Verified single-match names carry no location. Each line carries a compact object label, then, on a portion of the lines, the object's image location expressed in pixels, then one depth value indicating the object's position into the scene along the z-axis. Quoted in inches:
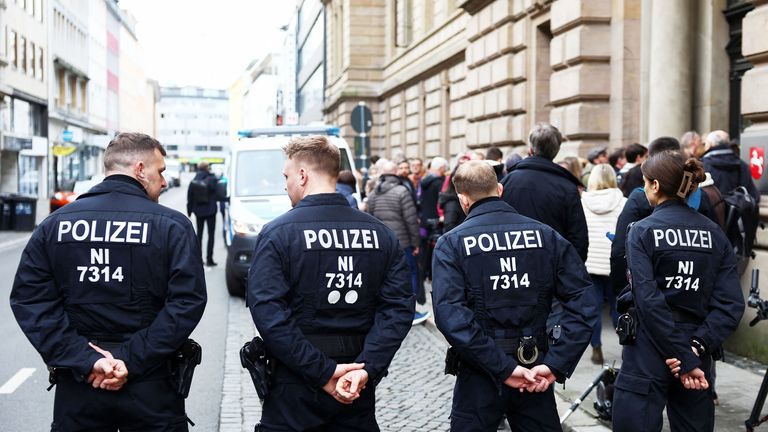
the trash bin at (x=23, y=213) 1041.5
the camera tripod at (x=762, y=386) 217.3
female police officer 177.9
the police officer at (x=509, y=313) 164.4
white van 519.8
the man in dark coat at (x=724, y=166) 315.3
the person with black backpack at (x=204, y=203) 673.6
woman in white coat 334.6
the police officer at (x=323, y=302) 150.7
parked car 993.8
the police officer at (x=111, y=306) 151.3
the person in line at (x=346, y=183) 441.1
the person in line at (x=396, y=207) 432.1
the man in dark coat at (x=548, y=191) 255.1
